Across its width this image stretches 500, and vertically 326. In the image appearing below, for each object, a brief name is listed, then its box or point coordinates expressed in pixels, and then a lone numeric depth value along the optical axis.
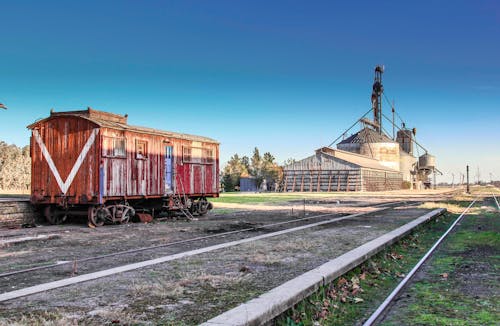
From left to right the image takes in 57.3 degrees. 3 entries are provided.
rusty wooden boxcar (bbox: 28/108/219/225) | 17.34
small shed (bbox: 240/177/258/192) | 75.75
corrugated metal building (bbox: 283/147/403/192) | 65.81
